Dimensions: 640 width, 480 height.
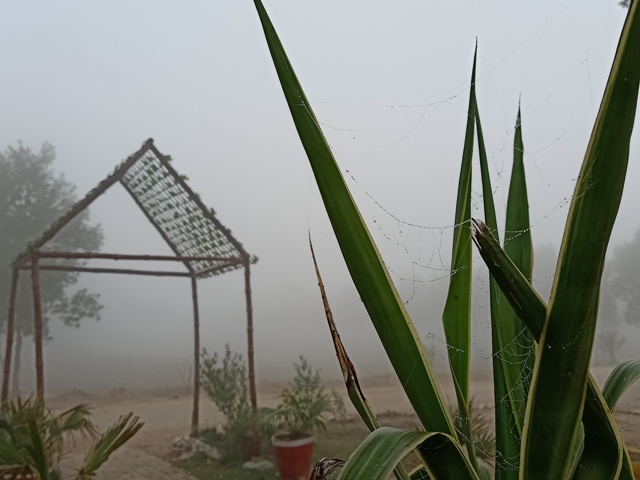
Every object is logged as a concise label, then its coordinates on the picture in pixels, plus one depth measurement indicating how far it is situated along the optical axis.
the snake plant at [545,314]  0.23
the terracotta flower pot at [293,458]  2.11
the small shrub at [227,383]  2.34
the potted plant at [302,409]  2.20
